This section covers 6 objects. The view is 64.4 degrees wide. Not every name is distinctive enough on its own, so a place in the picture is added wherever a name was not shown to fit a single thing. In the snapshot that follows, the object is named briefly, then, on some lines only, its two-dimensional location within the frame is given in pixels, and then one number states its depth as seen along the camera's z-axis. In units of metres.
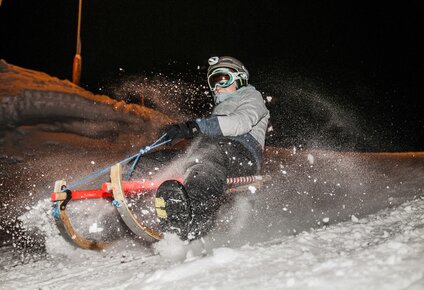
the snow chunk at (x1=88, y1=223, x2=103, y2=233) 3.14
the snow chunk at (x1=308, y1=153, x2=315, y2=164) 8.82
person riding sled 2.68
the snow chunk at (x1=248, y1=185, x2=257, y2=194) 3.72
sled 2.74
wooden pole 23.20
